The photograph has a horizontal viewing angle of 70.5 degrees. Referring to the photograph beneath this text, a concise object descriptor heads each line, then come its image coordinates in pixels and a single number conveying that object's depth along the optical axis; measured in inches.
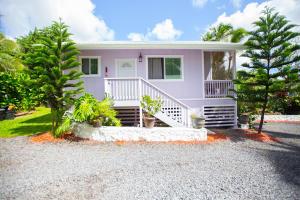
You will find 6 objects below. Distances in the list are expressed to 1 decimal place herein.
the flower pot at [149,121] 354.3
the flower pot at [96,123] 349.1
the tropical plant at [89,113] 343.6
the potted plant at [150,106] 356.8
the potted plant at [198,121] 359.6
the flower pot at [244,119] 470.0
